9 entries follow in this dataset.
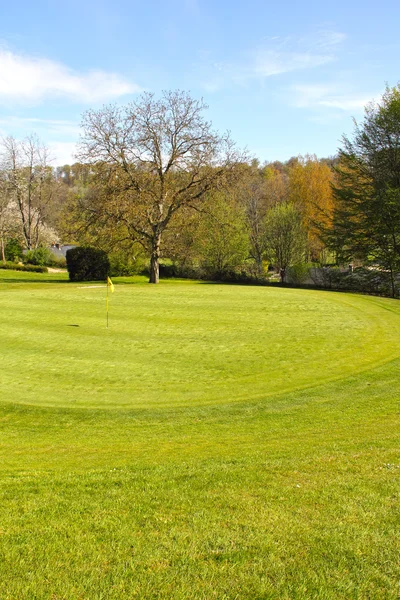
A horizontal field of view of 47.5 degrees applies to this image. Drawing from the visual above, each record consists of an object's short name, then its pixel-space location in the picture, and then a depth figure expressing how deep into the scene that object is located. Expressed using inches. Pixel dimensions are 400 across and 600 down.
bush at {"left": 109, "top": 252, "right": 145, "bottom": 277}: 1861.5
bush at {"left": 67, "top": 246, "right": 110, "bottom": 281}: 1668.3
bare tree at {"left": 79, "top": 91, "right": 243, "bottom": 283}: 1444.4
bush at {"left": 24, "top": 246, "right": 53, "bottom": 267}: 2231.8
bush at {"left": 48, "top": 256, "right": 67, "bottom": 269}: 2293.3
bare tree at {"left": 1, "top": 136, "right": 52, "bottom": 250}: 2511.1
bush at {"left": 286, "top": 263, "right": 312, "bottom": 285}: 1659.7
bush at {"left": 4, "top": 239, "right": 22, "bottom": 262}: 2484.0
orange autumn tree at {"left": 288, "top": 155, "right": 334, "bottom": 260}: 2217.0
